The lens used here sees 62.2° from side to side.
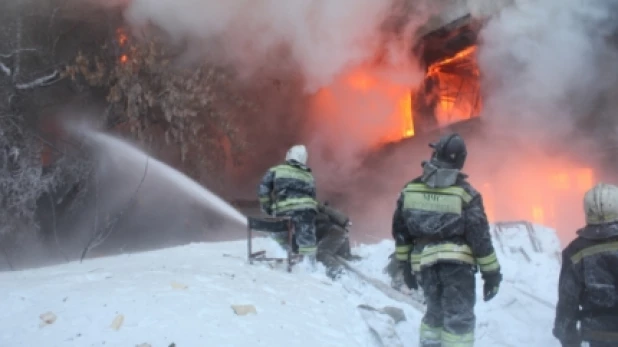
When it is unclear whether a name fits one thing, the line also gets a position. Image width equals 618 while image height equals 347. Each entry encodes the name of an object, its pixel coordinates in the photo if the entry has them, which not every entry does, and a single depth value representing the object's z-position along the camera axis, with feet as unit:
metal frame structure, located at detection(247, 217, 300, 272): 16.57
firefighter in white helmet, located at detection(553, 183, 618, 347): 9.58
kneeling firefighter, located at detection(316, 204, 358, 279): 19.51
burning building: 30.48
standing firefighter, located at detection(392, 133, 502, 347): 10.77
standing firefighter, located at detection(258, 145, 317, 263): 17.76
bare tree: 27.37
